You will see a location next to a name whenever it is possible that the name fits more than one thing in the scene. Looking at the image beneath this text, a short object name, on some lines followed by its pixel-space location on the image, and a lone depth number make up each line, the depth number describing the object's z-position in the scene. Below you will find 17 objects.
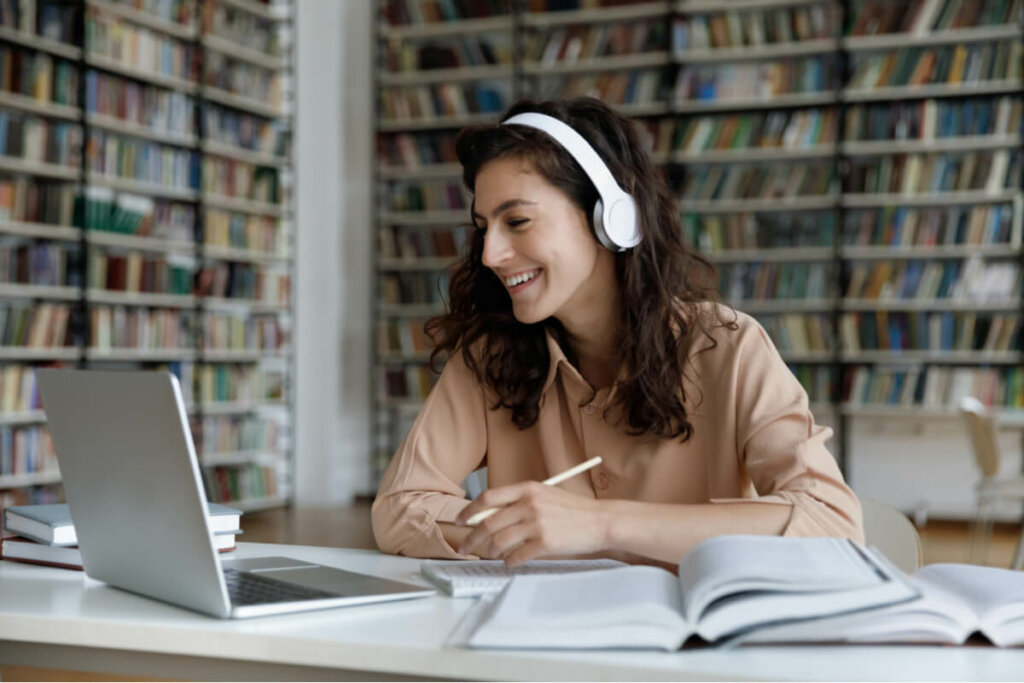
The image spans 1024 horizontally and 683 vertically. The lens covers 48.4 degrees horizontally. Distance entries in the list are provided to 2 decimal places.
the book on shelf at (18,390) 4.68
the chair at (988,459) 4.30
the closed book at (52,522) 1.23
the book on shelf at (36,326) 4.72
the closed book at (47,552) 1.21
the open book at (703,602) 0.80
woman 1.42
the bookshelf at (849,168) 5.72
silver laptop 0.89
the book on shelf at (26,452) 4.69
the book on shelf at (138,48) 5.07
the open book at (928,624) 0.82
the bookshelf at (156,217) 4.78
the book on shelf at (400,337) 6.80
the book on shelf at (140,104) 5.10
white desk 0.77
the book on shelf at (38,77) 4.64
